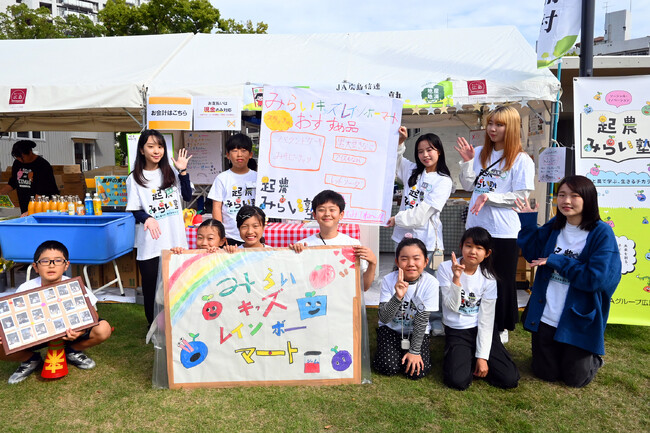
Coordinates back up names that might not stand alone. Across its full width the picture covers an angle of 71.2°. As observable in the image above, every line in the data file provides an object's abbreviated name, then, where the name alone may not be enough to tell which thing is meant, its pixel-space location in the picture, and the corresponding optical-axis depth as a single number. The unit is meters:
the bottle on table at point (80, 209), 5.06
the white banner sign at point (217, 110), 5.18
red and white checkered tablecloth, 4.23
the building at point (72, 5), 37.78
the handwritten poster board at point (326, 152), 3.46
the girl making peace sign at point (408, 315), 3.02
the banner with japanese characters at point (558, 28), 4.05
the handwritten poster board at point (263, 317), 2.81
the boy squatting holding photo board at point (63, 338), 3.02
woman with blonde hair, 3.44
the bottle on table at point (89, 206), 5.00
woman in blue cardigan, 2.88
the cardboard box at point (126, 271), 5.16
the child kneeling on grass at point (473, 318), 2.96
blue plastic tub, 4.35
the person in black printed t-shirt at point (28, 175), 5.85
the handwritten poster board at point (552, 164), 3.89
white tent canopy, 5.25
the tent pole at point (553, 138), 4.25
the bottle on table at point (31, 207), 5.12
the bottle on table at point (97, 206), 4.99
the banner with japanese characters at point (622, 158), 3.72
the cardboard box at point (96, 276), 5.17
